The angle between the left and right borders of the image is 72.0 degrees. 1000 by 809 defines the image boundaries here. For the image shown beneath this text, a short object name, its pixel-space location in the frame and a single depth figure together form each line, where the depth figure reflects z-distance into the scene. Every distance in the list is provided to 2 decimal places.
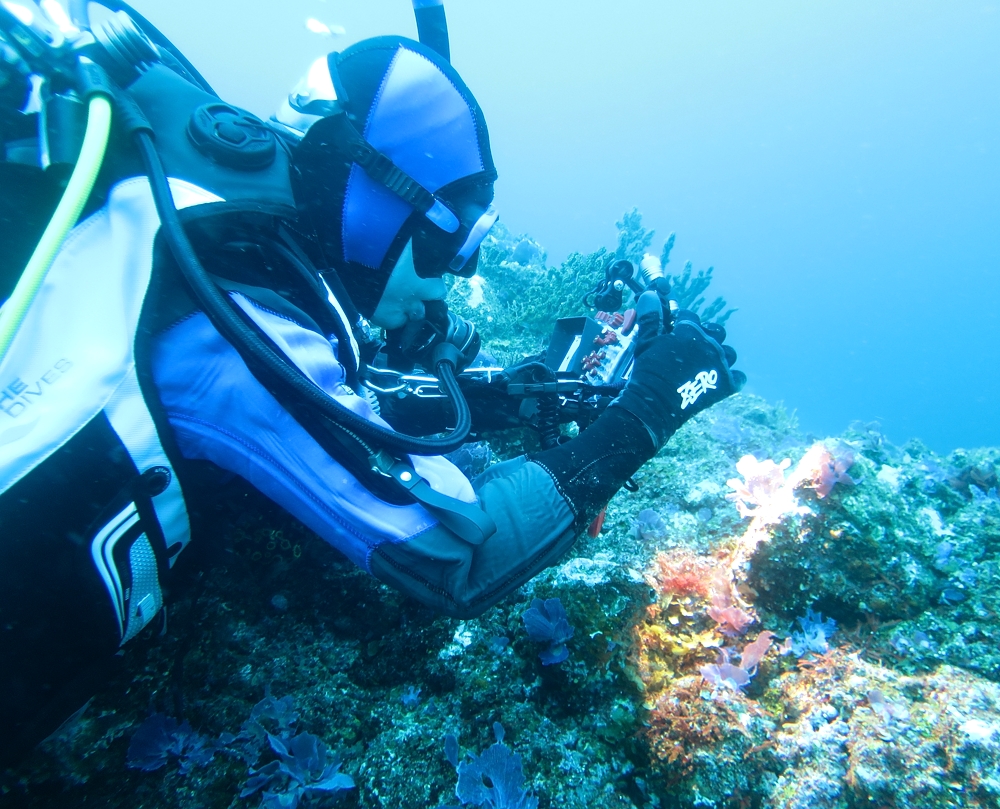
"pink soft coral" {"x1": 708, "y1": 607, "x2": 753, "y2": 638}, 0.82
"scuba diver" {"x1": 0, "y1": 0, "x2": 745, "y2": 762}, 0.50
